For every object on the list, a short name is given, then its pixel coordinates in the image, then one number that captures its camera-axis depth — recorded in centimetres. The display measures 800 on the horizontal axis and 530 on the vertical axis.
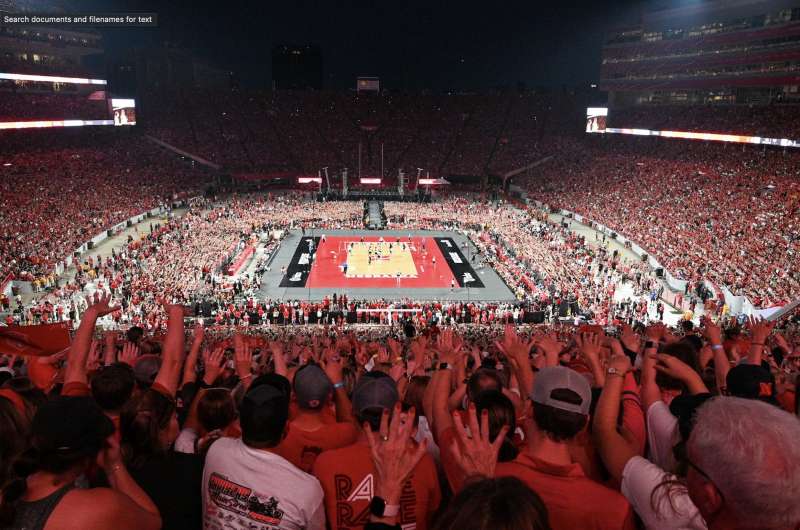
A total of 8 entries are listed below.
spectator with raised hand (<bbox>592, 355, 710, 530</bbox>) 253
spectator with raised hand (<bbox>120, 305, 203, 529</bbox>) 328
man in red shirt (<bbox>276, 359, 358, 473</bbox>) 385
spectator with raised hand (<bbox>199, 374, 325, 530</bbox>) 295
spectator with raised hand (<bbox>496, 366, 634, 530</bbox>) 267
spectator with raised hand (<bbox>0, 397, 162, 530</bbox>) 244
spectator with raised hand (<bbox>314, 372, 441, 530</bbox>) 306
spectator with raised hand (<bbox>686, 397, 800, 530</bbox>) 189
